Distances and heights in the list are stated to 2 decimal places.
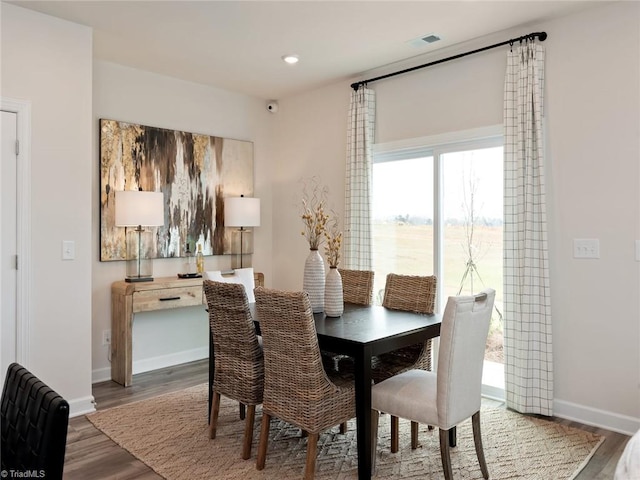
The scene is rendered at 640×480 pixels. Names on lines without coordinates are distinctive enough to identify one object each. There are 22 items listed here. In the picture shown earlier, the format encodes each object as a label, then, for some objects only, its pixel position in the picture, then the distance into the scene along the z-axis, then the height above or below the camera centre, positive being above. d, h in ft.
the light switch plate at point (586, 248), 10.46 -0.17
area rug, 8.39 -4.11
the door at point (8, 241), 10.27 -0.02
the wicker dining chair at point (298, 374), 7.59 -2.24
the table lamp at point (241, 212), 16.01 +0.97
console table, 13.21 -1.84
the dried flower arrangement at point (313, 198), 16.57 +1.52
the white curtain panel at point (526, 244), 10.95 -0.09
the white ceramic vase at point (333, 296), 9.76 -1.16
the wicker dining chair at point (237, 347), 8.79 -2.07
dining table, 7.60 -1.68
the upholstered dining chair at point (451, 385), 7.40 -2.48
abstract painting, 13.93 +2.01
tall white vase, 10.10 -0.86
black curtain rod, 11.12 +4.94
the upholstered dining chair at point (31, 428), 3.64 -1.56
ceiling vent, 12.02 +5.22
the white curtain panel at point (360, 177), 14.80 +1.99
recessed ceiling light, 13.38 +5.22
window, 12.47 +0.78
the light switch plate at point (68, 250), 11.14 -0.23
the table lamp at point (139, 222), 13.25 +0.52
